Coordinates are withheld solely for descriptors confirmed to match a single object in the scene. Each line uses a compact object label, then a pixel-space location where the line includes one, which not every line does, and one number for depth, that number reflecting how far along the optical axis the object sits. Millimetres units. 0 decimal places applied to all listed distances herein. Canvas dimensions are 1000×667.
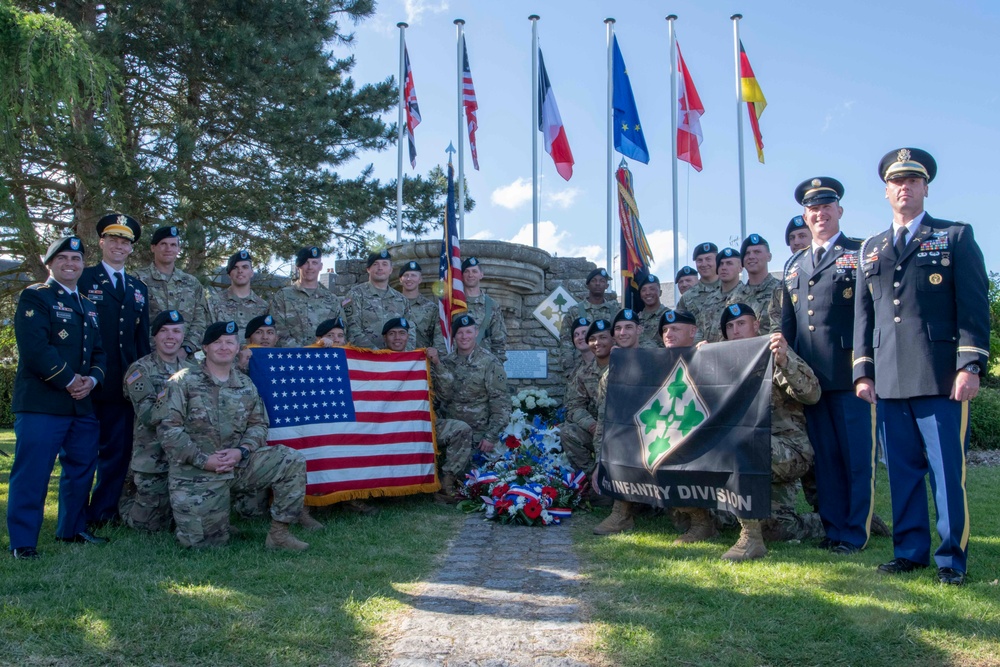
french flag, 11734
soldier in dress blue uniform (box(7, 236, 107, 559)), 4285
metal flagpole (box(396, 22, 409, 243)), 11164
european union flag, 11773
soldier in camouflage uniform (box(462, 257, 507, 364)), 7555
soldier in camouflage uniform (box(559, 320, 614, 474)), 6059
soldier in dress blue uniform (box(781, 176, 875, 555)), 4293
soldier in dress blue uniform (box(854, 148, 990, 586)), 3502
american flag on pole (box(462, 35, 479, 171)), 11812
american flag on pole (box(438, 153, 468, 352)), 6348
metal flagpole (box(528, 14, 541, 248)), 11805
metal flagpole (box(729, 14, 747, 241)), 12039
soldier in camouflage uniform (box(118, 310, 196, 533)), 4840
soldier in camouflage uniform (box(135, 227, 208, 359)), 5656
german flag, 12109
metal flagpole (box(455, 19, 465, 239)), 10781
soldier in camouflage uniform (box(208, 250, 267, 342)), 6176
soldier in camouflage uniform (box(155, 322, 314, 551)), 4434
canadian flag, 11883
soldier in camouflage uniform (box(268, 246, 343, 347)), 6523
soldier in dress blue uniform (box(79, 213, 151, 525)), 5039
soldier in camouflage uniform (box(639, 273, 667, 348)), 7113
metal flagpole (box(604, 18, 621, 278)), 11906
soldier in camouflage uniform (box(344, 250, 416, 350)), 6863
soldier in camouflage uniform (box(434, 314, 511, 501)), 6520
